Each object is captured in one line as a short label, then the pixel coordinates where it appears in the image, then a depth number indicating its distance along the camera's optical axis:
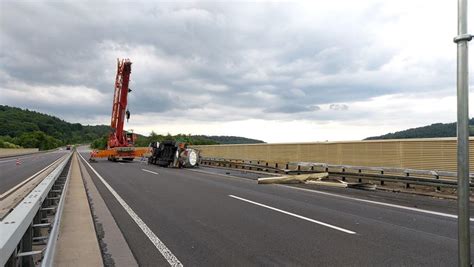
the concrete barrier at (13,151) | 77.19
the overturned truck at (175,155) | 31.06
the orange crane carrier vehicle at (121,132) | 35.50
